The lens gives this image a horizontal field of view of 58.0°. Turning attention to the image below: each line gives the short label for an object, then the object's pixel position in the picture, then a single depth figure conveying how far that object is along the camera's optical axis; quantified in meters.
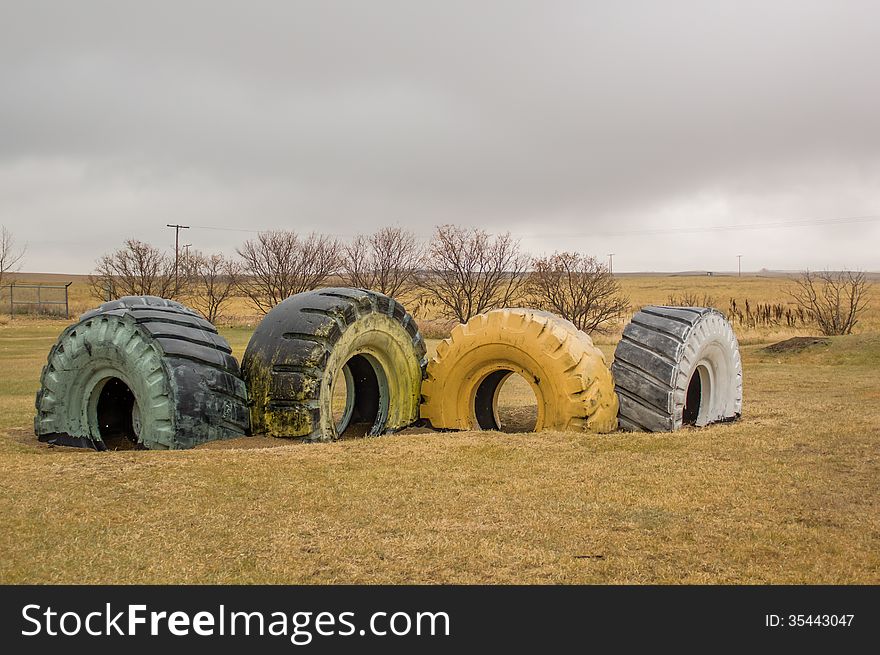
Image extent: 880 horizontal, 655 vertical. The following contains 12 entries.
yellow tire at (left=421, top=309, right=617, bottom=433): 7.95
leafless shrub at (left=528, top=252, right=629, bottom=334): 35.75
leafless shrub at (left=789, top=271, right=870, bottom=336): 32.94
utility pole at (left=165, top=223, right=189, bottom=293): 52.12
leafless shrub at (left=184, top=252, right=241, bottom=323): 51.55
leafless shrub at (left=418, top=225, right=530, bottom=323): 41.25
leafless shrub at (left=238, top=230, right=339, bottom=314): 48.97
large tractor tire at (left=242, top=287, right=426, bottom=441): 7.41
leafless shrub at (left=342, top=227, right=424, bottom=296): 47.87
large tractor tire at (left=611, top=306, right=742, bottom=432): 8.05
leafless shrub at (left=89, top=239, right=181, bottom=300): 50.50
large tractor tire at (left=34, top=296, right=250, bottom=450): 7.09
